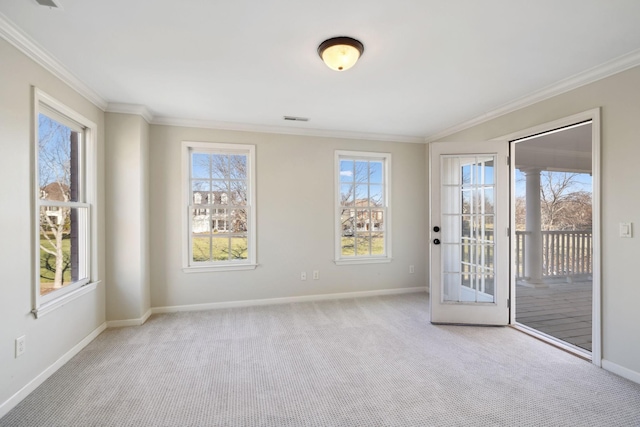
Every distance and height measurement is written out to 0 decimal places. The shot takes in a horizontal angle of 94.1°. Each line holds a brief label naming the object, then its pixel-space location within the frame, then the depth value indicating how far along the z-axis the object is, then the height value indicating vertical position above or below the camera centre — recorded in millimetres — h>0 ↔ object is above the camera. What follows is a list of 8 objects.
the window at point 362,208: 4508 +53
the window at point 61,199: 2367 +127
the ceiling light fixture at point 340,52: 2033 +1120
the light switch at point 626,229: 2291 -146
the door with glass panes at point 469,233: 3357 -258
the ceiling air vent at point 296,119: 3758 +1191
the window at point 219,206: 3945 +81
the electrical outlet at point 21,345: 2032 -918
